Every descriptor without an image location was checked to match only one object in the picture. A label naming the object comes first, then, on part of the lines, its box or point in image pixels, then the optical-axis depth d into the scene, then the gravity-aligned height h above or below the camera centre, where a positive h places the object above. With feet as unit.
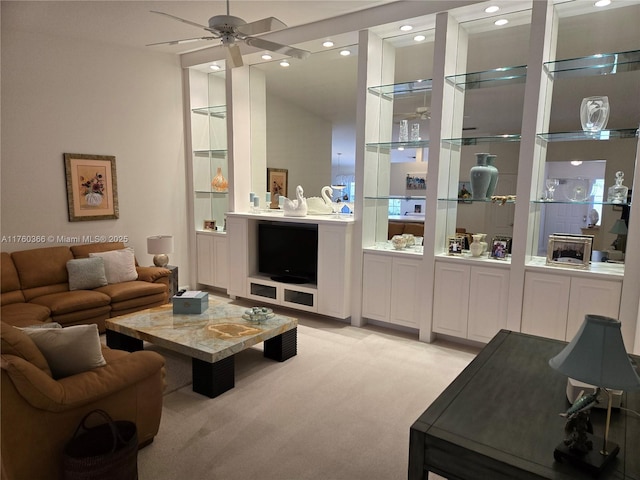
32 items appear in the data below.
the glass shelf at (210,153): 18.99 +1.72
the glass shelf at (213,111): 18.90 +3.66
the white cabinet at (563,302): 10.80 -2.82
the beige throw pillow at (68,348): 6.91 -2.73
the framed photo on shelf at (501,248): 12.67 -1.60
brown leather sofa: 12.51 -3.48
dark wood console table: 4.23 -2.67
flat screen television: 15.92 -2.39
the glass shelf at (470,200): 12.66 -0.15
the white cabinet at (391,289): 13.79 -3.26
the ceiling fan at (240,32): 9.04 +3.61
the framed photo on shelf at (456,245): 13.41 -1.63
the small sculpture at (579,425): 4.22 -2.43
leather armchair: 6.04 -3.39
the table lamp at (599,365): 4.04 -1.68
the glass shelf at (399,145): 13.93 +1.71
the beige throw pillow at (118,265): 15.03 -2.83
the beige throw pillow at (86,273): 14.10 -2.95
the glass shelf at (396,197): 14.17 -0.11
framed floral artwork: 15.35 +0.05
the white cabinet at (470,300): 12.29 -3.21
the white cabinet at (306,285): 14.78 -3.02
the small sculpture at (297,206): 16.05 -0.54
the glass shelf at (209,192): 19.39 -0.08
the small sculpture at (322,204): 16.60 -0.46
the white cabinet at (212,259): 18.71 -3.16
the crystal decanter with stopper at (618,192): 10.89 +0.17
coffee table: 9.93 -3.73
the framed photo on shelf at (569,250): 11.41 -1.48
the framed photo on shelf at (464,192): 13.43 +0.11
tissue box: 12.30 -3.39
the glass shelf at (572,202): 11.03 -0.14
